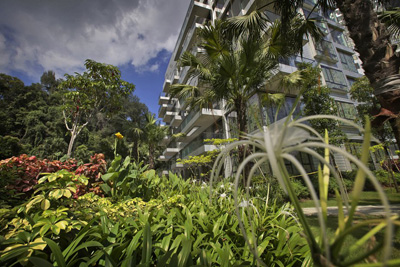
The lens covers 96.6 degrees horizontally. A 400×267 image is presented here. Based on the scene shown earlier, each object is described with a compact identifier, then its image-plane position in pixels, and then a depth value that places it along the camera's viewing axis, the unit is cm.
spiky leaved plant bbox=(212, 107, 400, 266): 41
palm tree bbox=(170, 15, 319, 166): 552
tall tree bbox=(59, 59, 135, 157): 894
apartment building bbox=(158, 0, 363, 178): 1252
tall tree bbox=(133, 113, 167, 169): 1869
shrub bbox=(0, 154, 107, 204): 238
